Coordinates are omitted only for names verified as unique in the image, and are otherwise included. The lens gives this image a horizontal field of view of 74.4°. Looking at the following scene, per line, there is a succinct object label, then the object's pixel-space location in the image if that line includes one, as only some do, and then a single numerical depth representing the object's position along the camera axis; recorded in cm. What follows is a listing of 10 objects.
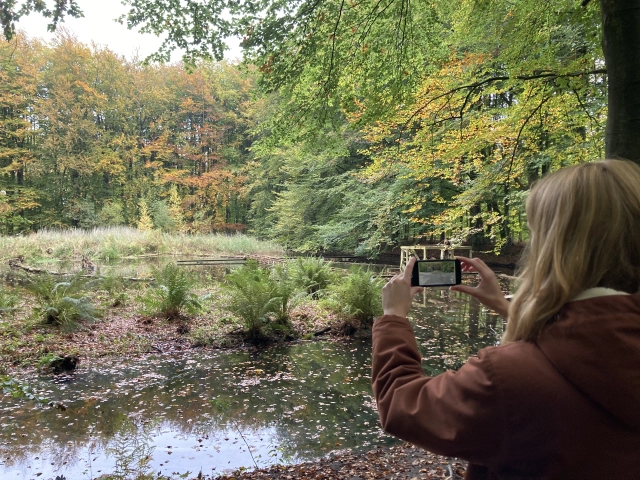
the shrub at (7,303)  718
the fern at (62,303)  648
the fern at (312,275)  990
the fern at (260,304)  654
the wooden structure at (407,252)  1580
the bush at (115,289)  848
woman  73
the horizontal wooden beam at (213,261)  1732
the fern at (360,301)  722
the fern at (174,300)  727
